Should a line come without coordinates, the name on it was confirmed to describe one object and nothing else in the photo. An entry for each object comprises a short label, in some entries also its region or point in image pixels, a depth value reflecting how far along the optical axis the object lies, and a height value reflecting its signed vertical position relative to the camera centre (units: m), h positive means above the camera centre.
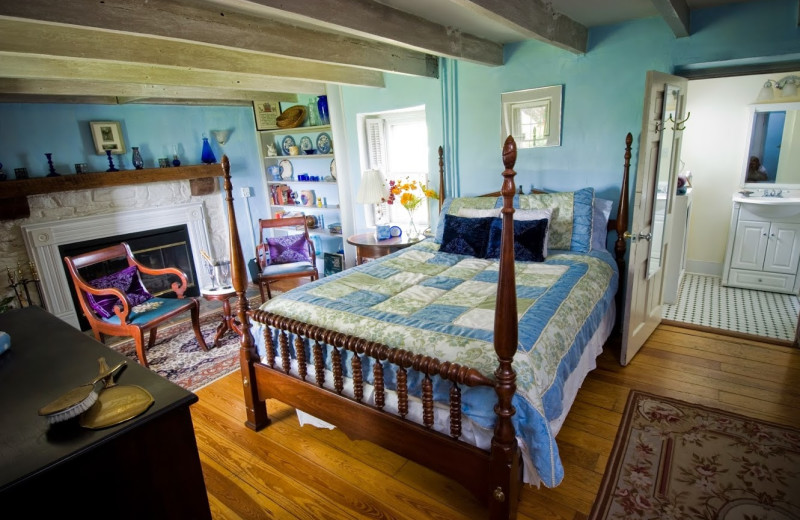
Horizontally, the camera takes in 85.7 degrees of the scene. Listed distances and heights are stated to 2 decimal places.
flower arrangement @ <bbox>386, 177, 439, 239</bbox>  3.95 -0.36
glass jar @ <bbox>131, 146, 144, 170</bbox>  4.23 +0.14
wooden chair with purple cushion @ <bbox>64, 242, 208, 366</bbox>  3.08 -0.95
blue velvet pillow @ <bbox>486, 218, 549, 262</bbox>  2.96 -0.62
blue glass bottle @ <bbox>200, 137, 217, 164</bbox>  4.78 +0.15
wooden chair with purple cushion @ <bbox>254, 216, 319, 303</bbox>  4.14 -0.90
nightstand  3.81 -0.76
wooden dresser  1.02 -0.69
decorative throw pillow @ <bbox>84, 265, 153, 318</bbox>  3.18 -0.88
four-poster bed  1.61 -0.88
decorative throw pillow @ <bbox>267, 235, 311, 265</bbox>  4.33 -0.85
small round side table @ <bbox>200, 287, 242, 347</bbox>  3.50 -1.03
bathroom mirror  3.91 -0.15
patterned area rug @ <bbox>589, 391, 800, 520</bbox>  1.81 -1.51
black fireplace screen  4.19 -0.86
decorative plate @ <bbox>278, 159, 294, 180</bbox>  5.18 -0.07
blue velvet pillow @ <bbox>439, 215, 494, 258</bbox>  3.20 -0.62
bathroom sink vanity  3.79 -1.00
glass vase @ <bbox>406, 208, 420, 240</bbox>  4.07 -0.73
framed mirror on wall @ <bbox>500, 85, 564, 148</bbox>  3.37 +0.24
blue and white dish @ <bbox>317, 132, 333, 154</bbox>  4.68 +0.19
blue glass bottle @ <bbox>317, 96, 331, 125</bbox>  4.53 +0.53
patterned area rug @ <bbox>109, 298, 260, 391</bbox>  3.17 -1.45
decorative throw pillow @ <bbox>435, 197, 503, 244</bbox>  3.45 -0.42
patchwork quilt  1.67 -0.78
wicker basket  4.78 +0.49
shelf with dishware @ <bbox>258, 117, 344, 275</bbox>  4.83 -0.19
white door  2.55 -0.37
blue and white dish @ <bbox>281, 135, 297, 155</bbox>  5.08 +0.23
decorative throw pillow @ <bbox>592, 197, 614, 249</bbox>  3.13 -0.56
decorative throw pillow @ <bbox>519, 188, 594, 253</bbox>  3.10 -0.55
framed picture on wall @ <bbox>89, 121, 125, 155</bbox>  4.04 +0.36
